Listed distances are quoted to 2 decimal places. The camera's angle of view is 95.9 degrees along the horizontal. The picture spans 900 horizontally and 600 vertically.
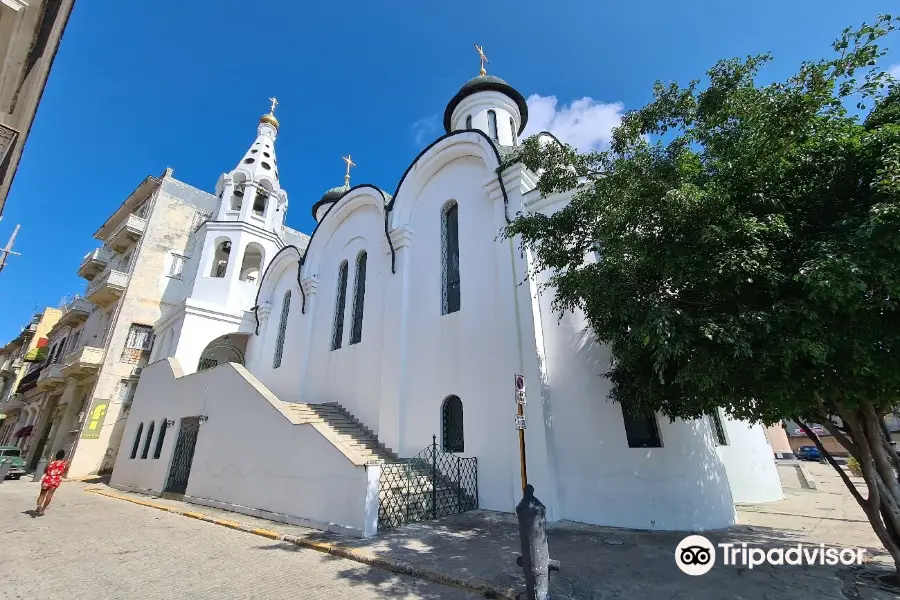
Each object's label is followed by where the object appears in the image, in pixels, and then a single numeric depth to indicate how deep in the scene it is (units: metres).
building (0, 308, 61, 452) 25.98
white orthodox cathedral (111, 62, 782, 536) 7.68
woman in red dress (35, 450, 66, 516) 9.59
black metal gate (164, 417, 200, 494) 12.76
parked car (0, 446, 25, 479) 19.42
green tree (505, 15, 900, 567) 3.96
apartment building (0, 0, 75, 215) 3.60
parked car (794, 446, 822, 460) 30.77
